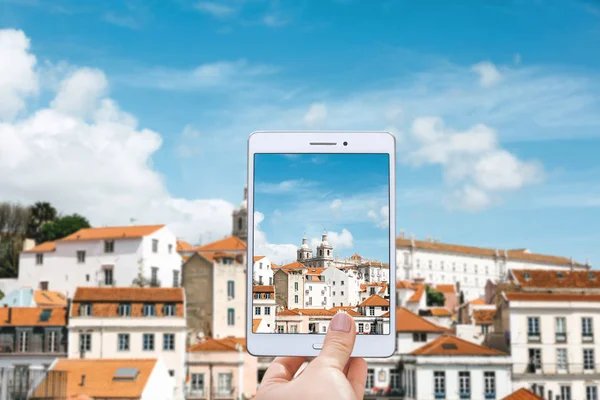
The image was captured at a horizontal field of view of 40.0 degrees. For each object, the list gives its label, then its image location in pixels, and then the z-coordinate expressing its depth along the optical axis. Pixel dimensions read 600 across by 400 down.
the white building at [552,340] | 32.94
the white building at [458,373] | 31.67
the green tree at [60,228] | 52.84
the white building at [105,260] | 40.72
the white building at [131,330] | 33.31
